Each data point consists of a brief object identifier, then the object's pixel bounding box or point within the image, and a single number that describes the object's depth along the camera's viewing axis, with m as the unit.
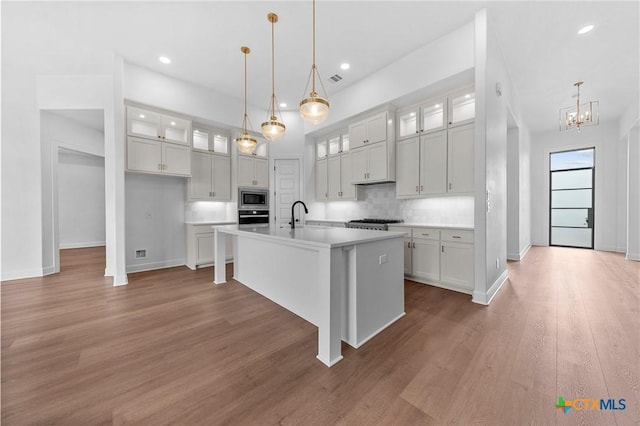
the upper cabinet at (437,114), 3.28
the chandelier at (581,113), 4.65
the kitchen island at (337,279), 1.73
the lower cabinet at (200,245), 4.55
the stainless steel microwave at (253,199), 5.30
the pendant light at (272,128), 2.83
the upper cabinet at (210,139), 4.78
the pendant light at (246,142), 3.27
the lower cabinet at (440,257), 3.10
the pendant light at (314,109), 2.31
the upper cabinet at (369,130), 4.09
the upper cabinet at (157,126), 3.86
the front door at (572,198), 6.39
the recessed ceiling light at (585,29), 2.92
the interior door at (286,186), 5.74
